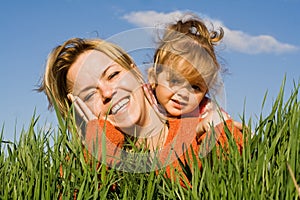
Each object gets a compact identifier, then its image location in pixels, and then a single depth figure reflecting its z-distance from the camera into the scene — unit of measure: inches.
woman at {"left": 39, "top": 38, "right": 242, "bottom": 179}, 70.4
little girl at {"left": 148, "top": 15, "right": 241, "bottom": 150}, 72.0
